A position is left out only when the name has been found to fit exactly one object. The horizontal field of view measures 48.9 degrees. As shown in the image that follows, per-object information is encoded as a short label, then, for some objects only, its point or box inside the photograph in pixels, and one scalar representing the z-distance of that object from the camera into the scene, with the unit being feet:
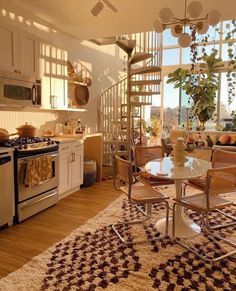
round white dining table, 8.22
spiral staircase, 16.66
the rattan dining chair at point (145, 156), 11.05
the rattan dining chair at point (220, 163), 10.02
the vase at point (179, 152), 9.36
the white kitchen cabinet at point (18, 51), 10.46
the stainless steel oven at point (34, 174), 10.02
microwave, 10.44
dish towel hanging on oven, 10.24
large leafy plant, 22.90
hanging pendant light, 9.29
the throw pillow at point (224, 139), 20.70
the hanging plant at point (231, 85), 24.28
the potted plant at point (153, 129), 29.26
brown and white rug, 6.48
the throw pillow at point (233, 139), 20.47
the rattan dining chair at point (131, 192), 8.48
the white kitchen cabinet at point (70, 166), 12.80
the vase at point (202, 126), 24.51
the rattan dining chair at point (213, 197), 7.59
